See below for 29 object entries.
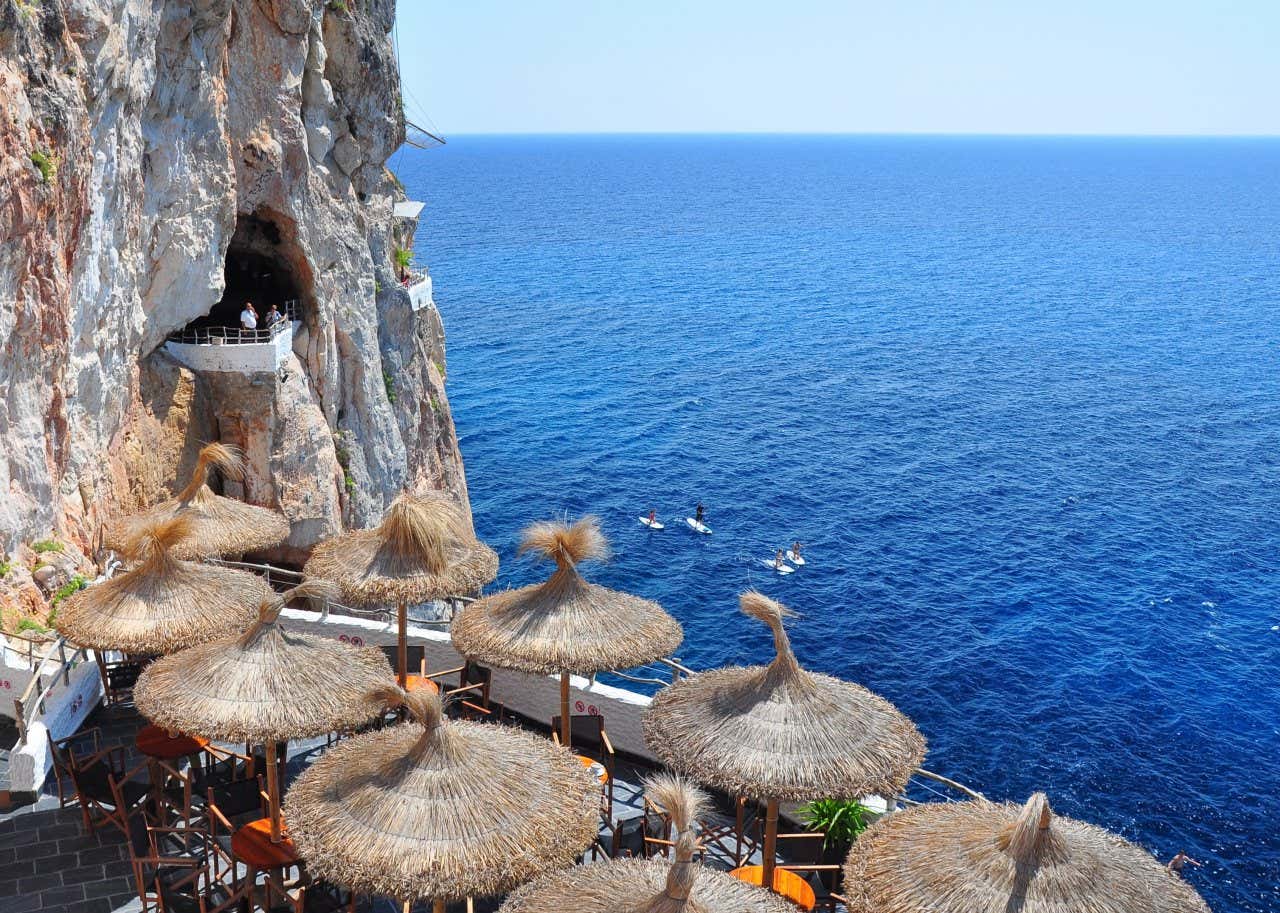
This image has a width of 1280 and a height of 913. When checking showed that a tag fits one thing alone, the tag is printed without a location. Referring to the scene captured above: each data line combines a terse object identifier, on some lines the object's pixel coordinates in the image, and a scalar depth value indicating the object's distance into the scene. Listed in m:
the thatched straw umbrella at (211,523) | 17.83
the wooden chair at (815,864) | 12.08
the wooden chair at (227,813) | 11.87
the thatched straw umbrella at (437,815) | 9.30
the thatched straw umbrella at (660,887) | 8.23
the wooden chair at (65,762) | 13.30
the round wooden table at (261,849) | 11.34
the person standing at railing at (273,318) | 29.81
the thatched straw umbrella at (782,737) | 10.91
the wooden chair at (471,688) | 15.26
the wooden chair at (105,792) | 12.56
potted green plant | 12.47
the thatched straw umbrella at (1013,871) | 8.74
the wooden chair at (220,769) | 12.75
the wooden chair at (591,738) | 14.05
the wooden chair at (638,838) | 11.73
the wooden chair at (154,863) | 11.17
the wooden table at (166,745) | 13.12
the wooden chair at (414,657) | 15.94
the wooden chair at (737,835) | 12.47
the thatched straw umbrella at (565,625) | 13.16
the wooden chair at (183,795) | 12.50
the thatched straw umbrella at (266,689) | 11.26
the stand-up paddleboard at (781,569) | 42.81
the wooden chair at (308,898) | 10.97
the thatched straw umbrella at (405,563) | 14.66
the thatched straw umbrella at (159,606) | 13.38
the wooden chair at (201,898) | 11.19
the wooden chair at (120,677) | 15.03
